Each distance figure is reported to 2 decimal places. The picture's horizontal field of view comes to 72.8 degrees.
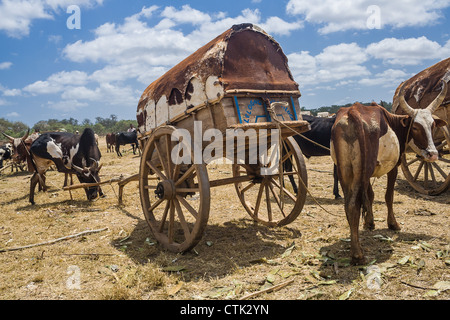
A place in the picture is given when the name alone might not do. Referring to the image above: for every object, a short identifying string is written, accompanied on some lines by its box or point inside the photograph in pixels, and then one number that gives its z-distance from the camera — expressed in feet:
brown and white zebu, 11.02
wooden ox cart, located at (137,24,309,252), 12.07
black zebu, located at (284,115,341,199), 25.29
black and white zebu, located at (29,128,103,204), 27.09
